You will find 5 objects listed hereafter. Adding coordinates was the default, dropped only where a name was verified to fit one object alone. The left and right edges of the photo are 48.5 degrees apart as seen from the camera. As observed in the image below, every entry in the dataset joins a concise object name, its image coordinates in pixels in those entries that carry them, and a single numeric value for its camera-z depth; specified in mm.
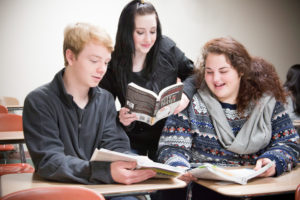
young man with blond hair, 1465
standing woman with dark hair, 2062
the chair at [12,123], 3012
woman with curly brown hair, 1886
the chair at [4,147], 3566
